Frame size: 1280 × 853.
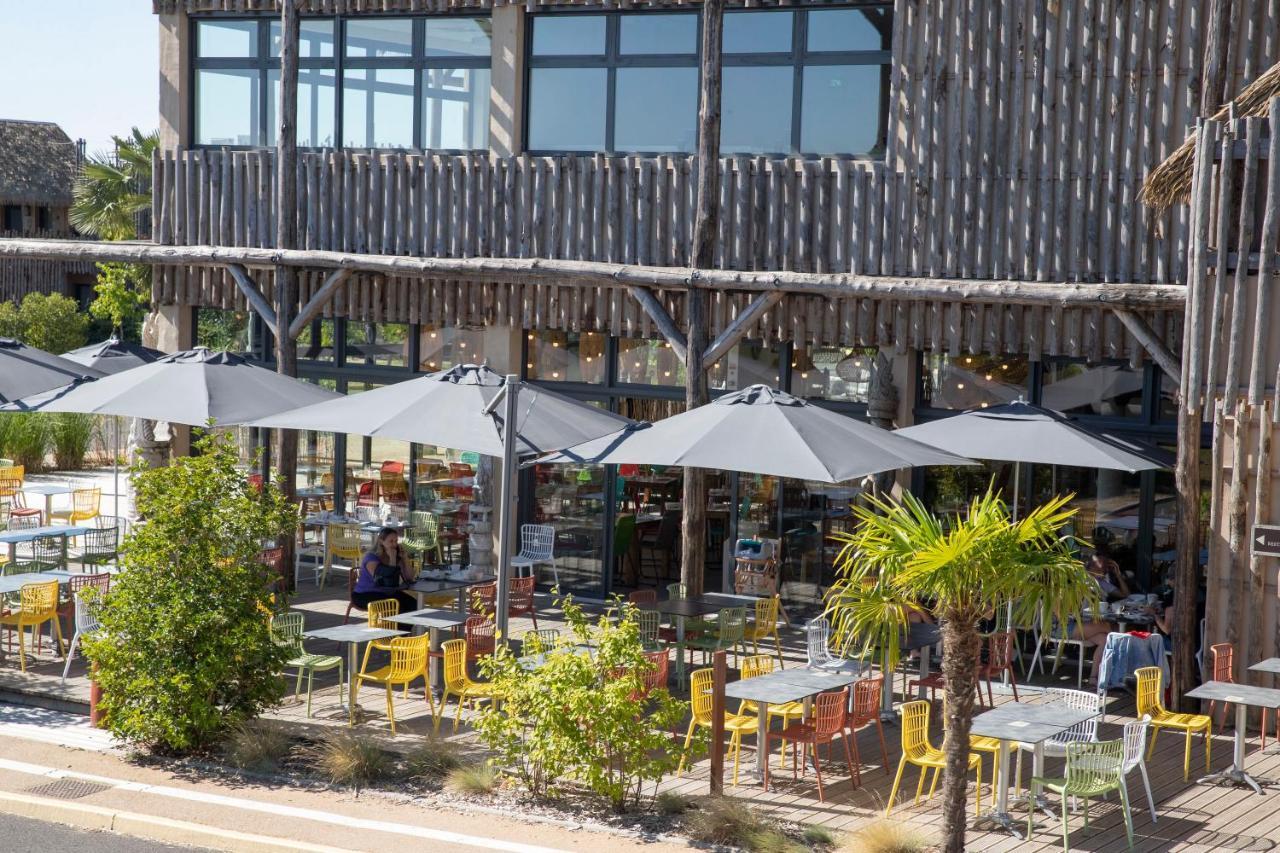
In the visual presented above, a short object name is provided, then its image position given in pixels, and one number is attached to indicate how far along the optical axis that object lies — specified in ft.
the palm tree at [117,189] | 105.19
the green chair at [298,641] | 38.84
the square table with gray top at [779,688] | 33.27
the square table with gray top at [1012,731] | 31.24
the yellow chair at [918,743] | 32.27
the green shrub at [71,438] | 89.76
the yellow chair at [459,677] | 37.37
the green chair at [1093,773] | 30.40
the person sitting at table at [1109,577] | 47.75
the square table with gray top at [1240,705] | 34.83
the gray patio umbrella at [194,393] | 46.70
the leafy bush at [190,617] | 34.81
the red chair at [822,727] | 33.76
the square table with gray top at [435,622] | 40.63
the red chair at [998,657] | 41.16
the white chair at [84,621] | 41.37
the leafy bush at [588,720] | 31.32
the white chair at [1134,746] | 31.66
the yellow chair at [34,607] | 43.45
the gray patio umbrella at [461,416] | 40.88
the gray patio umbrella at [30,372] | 53.42
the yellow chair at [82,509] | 63.10
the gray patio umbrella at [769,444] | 37.47
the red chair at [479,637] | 40.16
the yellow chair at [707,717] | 34.71
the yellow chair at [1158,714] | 35.91
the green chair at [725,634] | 41.47
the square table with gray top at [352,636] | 38.11
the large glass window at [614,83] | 54.90
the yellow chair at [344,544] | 57.41
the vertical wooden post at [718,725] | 32.14
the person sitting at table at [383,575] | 45.80
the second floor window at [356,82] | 59.21
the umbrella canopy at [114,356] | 61.98
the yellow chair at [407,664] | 38.65
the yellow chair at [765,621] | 44.75
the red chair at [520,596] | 47.37
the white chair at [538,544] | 57.41
